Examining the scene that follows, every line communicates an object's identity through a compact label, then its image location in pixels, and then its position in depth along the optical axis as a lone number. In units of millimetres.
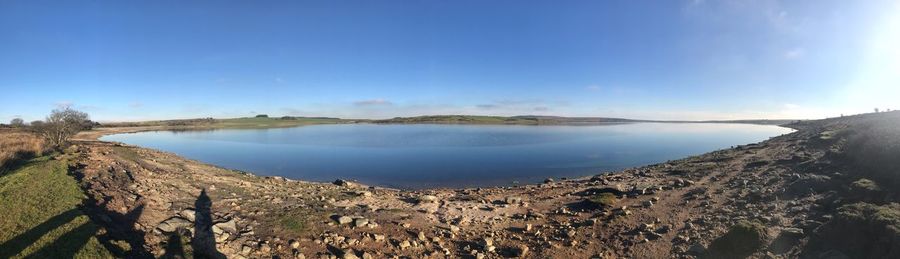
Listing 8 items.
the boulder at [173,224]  12852
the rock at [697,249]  12602
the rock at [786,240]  11886
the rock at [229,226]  13430
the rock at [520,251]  13016
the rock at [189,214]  14450
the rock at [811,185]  17938
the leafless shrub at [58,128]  37425
